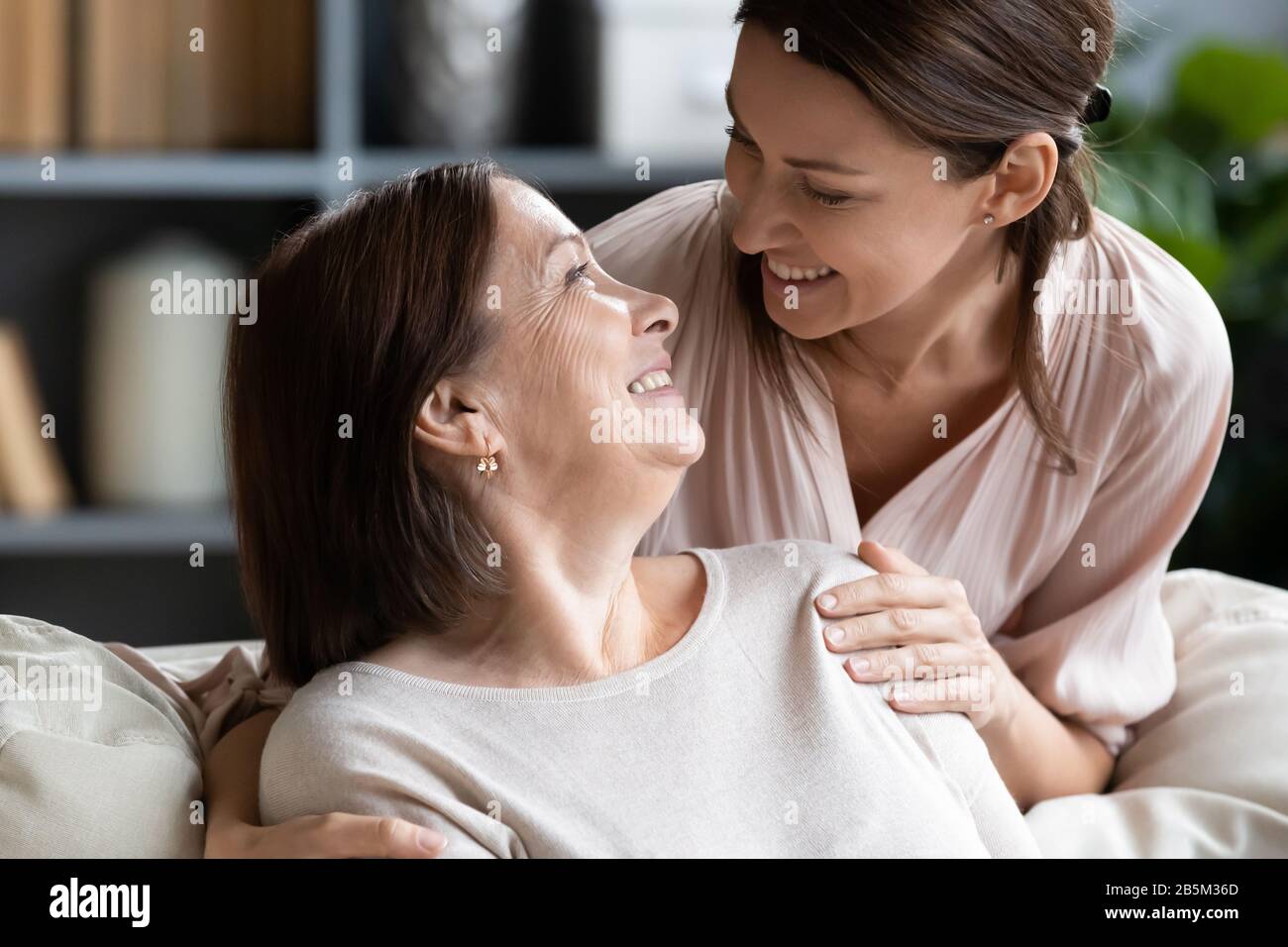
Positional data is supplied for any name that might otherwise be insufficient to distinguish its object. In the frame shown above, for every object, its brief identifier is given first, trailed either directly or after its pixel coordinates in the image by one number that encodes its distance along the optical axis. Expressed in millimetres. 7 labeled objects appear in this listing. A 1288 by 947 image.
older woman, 980
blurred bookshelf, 2264
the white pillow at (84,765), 962
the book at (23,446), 2229
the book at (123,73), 2156
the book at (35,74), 2113
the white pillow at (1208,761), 1148
